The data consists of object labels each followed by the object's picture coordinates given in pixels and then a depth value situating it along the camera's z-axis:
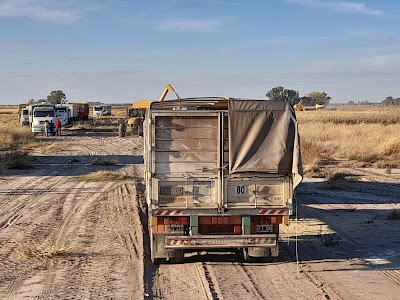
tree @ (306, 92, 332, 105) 191.00
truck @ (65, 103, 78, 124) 68.95
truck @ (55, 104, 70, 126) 59.52
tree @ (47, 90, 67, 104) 184.18
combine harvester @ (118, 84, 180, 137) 44.58
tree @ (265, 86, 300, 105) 141.65
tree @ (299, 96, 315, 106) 183.18
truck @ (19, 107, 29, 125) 63.16
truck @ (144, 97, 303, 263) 10.55
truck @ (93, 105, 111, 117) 101.94
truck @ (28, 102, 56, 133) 53.22
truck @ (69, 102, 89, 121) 75.90
